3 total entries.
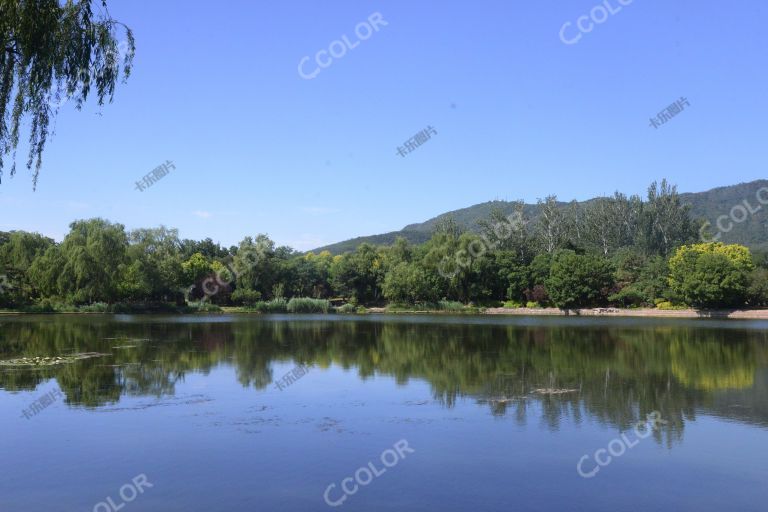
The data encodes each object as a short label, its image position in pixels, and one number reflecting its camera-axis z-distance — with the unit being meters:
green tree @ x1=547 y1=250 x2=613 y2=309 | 66.19
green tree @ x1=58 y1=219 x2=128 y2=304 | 56.50
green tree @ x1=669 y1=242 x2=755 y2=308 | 57.47
